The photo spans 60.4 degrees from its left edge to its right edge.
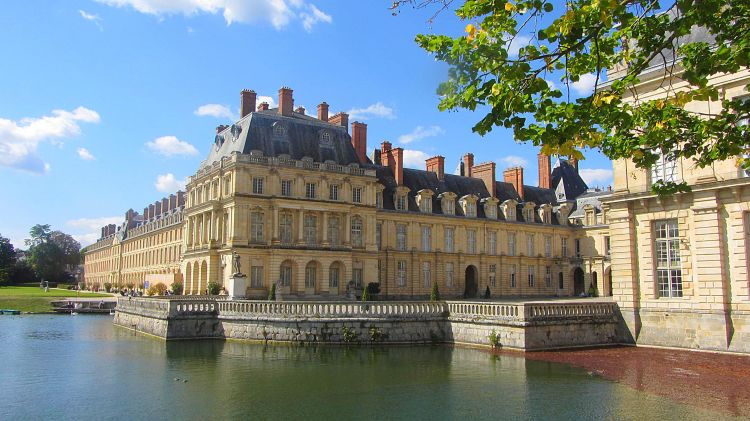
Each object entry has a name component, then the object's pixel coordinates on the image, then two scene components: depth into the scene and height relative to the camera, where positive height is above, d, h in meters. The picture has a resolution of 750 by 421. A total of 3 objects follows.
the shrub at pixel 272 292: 32.31 -0.61
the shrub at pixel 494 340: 19.67 -1.88
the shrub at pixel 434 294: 32.77 -0.77
